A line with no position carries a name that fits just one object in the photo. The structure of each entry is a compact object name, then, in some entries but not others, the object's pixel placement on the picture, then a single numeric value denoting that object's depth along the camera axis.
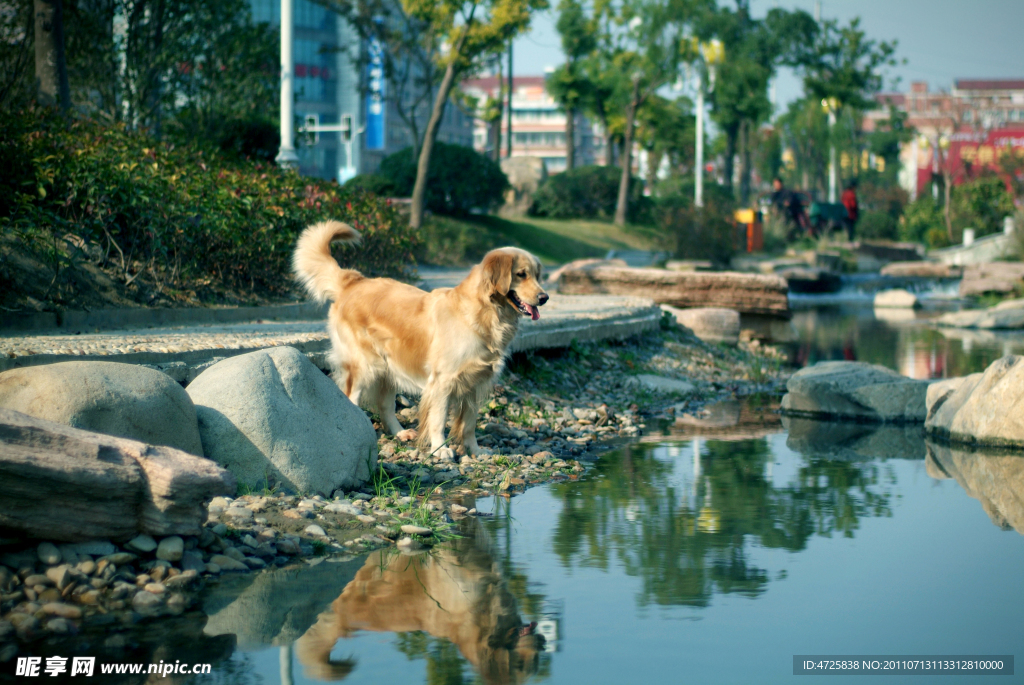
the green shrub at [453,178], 26.91
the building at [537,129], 133.75
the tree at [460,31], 22.36
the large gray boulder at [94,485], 3.92
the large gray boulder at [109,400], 4.71
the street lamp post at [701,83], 36.31
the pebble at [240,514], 4.89
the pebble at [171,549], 4.26
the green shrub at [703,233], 26.62
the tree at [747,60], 45.75
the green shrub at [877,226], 45.25
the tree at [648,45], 39.12
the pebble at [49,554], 4.05
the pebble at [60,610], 3.78
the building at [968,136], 48.19
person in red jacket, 38.44
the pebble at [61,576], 3.95
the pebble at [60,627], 3.67
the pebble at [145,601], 3.96
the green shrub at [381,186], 27.08
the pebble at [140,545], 4.23
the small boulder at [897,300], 24.92
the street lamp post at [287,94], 14.14
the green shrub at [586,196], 36.91
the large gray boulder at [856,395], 9.08
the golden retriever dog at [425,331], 6.30
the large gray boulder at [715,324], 14.11
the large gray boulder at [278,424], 5.39
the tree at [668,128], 43.81
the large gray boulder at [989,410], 7.56
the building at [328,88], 66.69
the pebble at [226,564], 4.41
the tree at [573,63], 41.50
